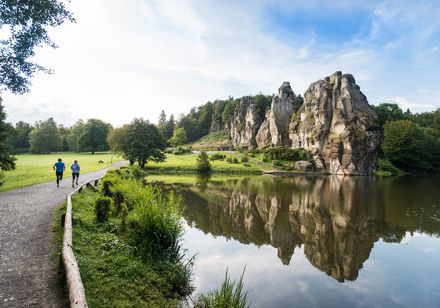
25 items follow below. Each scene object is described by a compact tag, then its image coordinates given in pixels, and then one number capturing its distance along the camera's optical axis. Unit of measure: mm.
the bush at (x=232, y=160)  74750
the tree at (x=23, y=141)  113812
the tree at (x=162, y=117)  184812
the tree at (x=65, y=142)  121812
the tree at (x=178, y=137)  121712
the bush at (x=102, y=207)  16281
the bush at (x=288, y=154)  78062
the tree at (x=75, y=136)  117188
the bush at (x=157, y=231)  12578
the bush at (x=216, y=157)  80288
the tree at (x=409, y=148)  77312
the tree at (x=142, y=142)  60938
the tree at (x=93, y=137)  110625
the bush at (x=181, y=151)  93062
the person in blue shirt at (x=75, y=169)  27317
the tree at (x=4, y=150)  26750
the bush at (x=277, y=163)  74438
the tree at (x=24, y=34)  15055
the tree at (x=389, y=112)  102094
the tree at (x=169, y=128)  151925
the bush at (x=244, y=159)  77188
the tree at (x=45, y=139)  108000
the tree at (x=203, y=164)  65875
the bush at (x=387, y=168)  75812
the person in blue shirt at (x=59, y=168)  26484
